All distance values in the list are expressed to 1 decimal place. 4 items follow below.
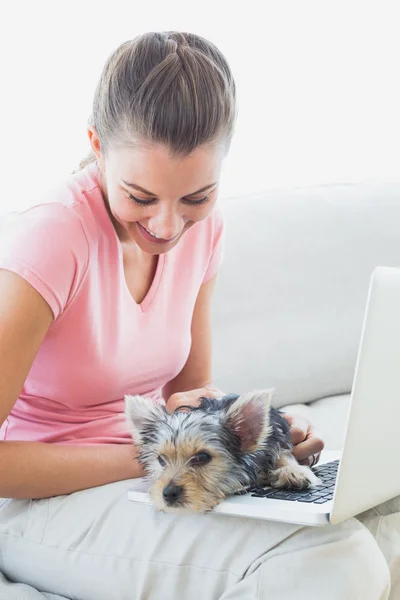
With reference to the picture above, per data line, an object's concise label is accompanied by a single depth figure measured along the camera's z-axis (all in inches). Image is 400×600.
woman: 46.4
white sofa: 69.3
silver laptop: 41.1
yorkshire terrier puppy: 47.6
